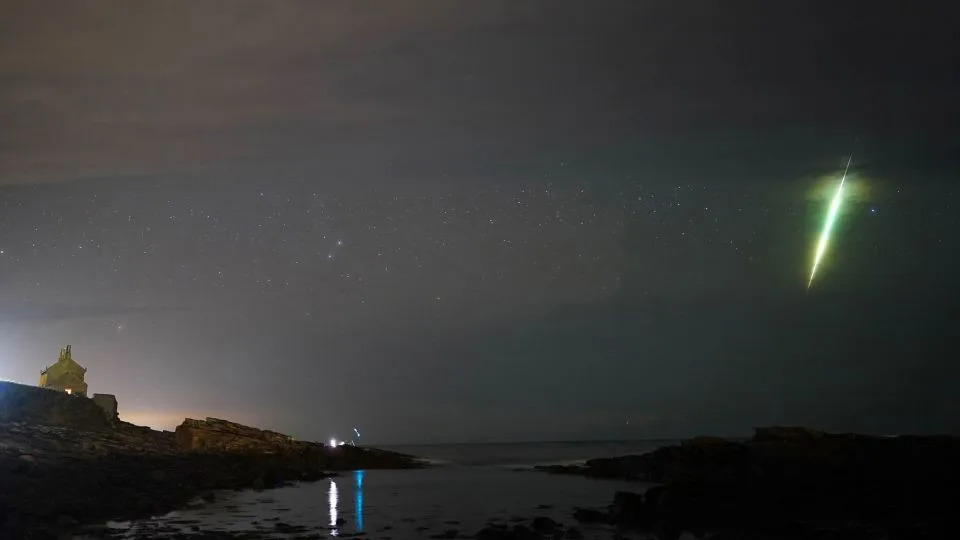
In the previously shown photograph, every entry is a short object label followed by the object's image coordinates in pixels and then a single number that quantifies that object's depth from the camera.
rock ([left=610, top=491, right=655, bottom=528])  32.28
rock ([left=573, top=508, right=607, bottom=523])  33.91
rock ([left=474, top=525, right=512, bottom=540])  28.16
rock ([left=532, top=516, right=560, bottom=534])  30.25
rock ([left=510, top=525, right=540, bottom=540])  27.88
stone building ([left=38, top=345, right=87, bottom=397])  85.25
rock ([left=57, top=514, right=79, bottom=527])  27.17
